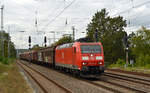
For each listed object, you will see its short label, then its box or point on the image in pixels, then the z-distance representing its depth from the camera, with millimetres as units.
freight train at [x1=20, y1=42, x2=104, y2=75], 17844
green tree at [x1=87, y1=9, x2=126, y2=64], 61688
